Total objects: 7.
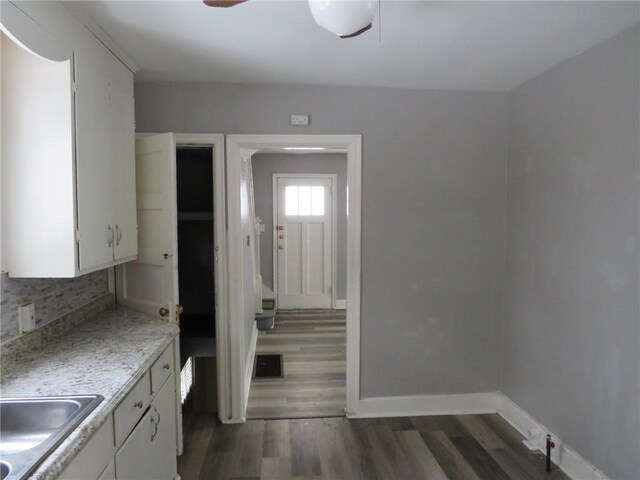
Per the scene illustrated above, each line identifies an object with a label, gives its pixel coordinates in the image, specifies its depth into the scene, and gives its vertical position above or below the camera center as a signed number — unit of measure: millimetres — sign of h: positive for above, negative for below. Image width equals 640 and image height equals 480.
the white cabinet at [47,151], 1544 +270
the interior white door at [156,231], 2246 -80
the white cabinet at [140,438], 1203 -831
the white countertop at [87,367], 1115 -590
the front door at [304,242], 5742 -358
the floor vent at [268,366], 3540 -1429
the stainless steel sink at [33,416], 1250 -654
